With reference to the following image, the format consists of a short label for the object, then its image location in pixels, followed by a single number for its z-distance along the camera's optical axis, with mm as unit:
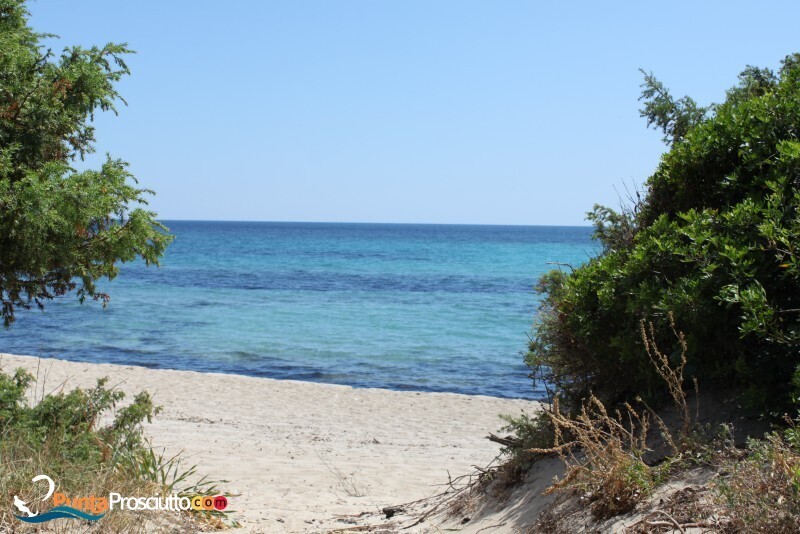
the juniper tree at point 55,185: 5352
